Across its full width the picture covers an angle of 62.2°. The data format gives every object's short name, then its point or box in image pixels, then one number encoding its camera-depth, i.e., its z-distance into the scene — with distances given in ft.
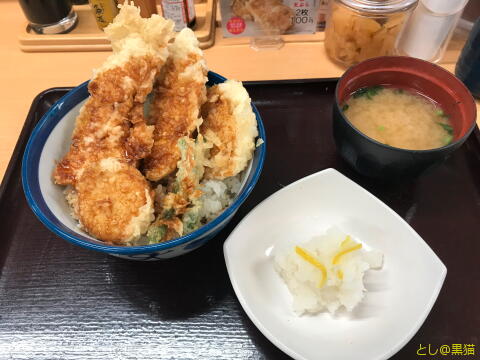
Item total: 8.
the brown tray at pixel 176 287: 0.90
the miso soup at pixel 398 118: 1.11
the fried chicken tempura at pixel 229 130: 0.94
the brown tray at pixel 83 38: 1.57
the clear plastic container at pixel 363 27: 1.28
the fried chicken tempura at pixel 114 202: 0.84
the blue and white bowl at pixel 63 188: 0.82
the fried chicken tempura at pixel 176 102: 0.95
